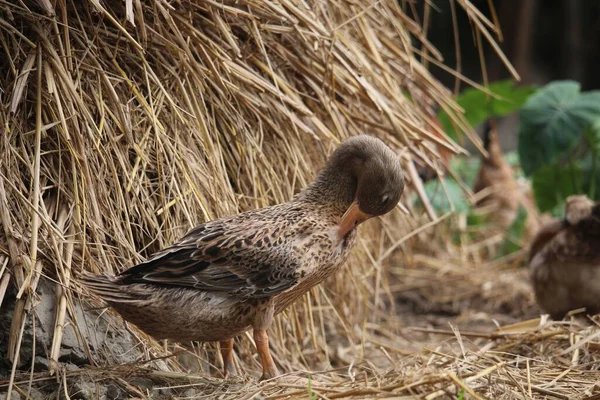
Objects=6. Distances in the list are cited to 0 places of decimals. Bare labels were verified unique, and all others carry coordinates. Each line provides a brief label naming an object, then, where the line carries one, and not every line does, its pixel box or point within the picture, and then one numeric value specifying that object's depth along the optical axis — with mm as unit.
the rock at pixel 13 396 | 4509
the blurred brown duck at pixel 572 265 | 7508
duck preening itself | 4672
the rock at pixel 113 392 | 4715
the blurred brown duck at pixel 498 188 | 11445
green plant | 9141
